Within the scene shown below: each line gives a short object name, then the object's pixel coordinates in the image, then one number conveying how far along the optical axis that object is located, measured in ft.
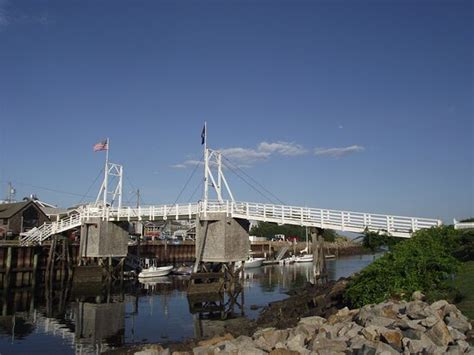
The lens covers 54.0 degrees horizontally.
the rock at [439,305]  46.48
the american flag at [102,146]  173.37
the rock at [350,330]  43.32
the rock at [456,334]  39.58
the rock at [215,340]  54.98
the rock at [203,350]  47.39
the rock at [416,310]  45.09
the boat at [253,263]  252.09
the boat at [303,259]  286.05
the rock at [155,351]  51.17
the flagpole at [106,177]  178.42
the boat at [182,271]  202.49
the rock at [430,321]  41.93
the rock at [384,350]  34.60
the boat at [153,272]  182.75
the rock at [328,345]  40.51
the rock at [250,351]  42.65
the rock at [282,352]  41.85
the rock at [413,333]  39.17
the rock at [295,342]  43.95
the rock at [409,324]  41.70
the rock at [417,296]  53.75
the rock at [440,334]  38.70
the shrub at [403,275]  58.39
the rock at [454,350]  34.86
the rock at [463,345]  36.45
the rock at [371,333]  41.47
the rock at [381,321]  44.09
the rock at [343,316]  52.40
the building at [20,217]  195.52
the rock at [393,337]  39.03
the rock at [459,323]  41.60
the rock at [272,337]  47.57
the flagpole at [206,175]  132.98
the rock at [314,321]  53.36
